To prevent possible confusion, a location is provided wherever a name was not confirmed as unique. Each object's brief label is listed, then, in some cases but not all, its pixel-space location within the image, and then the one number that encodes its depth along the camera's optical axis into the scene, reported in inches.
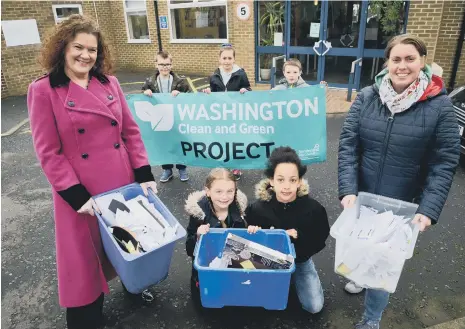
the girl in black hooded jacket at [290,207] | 104.9
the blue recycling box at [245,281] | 86.6
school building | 340.8
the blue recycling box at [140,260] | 85.0
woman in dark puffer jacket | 88.2
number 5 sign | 410.6
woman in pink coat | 87.6
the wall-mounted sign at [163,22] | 499.2
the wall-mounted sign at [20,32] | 413.2
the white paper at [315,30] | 390.6
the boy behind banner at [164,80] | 192.7
